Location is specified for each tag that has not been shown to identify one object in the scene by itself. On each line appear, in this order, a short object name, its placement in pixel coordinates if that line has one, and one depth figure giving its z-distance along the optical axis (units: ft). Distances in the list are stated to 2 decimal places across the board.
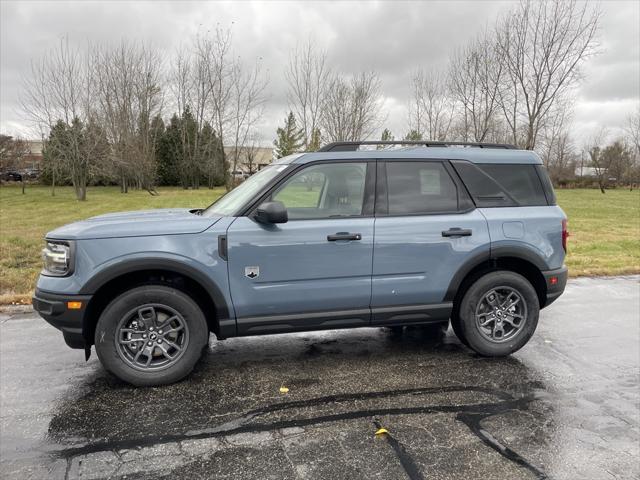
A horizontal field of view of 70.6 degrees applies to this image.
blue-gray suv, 11.48
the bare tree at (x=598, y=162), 180.63
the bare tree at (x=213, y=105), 86.99
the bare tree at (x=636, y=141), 177.99
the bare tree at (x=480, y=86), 66.33
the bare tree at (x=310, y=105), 77.36
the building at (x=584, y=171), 200.34
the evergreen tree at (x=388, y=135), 131.99
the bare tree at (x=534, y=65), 58.34
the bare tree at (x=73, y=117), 84.84
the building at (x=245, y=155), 105.01
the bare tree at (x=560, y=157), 165.74
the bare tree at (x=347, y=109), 77.97
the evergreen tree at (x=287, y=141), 159.02
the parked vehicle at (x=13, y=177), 143.29
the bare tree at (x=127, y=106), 97.09
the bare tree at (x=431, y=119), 84.02
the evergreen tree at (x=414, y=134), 87.90
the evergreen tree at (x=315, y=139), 80.07
